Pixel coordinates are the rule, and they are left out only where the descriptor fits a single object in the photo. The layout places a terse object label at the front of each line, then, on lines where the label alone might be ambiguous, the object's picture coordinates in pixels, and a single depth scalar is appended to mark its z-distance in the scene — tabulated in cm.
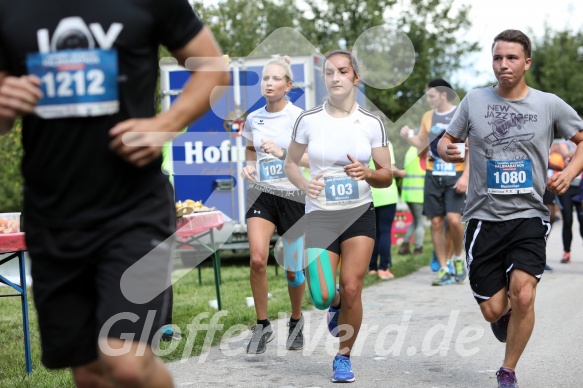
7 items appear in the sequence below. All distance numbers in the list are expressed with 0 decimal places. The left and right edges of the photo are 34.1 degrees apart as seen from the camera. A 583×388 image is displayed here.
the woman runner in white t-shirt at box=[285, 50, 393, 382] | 600
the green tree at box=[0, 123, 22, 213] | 2109
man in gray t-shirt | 554
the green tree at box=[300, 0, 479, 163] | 3522
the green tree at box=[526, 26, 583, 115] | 4972
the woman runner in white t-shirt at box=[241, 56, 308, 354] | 700
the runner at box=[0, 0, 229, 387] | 306
